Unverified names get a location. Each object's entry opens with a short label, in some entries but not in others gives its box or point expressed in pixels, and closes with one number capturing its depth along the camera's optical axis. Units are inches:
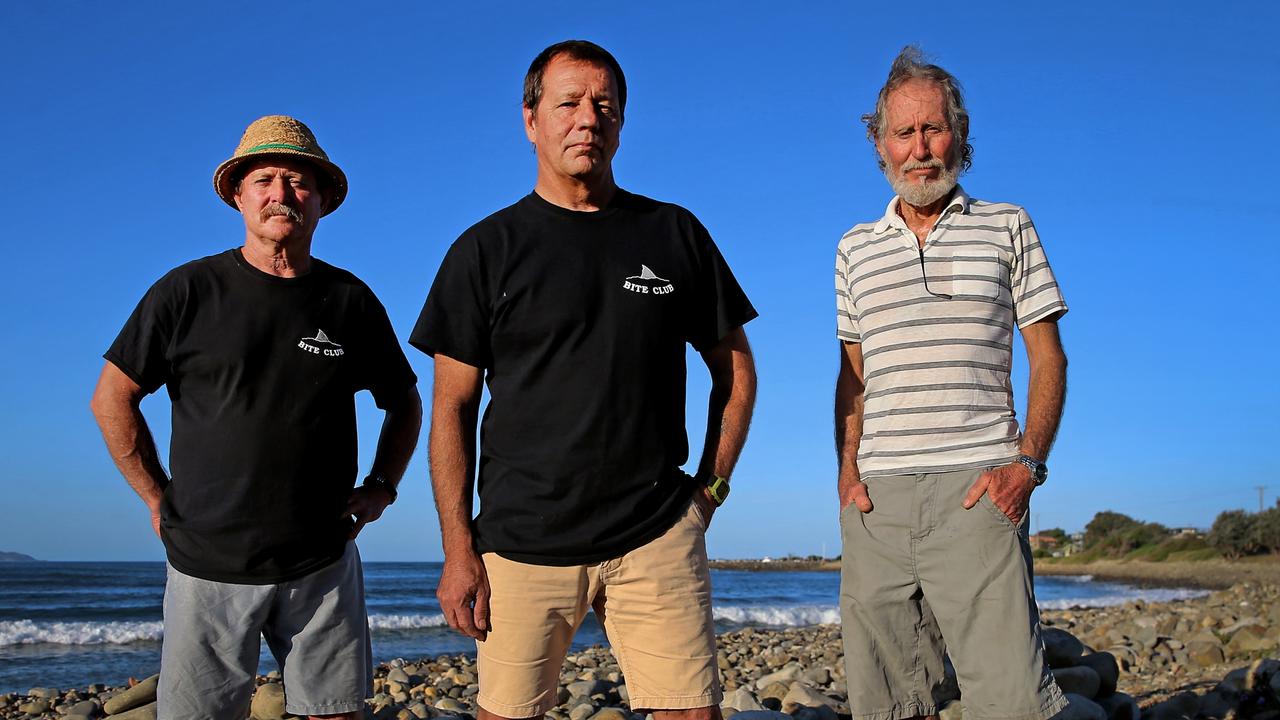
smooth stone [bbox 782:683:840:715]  273.6
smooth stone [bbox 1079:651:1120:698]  262.1
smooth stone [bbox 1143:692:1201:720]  238.0
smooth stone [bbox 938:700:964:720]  235.6
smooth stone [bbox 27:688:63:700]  408.8
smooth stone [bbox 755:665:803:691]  365.1
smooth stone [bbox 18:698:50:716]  374.3
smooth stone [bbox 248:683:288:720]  285.9
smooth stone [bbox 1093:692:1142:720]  241.6
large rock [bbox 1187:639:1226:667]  375.9
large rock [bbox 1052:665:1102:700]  249.1
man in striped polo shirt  131.1
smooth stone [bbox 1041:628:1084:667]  283.9
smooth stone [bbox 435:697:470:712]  368.2
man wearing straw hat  140.8
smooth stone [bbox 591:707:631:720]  278.1
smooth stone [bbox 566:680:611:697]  363.6
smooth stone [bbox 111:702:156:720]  287.4
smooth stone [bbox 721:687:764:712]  290.0
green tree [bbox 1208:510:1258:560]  1846.7
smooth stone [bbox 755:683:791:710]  317.4
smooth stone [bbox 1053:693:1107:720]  207.2
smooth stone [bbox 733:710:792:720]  224.2
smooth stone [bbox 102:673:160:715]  318.0
